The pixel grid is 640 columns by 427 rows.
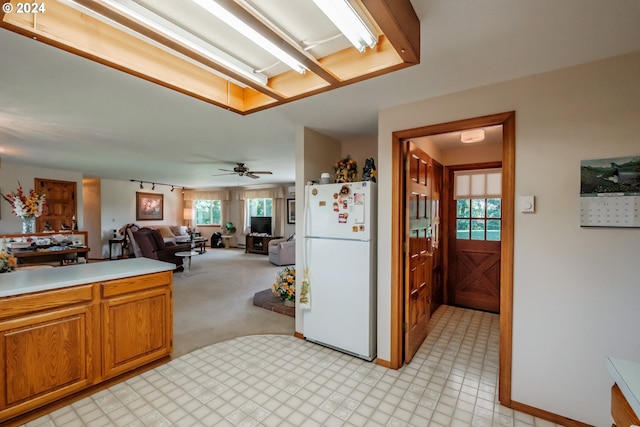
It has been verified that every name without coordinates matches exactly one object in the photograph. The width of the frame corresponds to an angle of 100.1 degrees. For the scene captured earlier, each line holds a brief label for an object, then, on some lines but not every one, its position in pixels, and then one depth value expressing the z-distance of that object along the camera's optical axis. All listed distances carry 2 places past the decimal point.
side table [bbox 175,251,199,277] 5.82
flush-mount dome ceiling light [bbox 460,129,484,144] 2.72
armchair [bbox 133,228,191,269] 5.88
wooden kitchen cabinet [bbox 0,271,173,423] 1.66
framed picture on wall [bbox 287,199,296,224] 8.86
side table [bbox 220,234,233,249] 9.94
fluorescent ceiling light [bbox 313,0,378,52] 1.15
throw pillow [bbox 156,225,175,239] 8.04
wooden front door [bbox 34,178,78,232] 5.76
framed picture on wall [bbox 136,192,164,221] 8.43
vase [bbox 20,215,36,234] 4.43
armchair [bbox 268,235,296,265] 6.72
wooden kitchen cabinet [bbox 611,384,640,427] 0.73
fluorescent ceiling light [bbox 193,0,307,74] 1.14
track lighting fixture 8.06
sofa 8.02
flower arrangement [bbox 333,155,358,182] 2.75
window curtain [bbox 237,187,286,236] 8.91
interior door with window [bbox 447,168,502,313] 3.60
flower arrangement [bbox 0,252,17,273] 2.15
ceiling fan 5.04
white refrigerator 2.44
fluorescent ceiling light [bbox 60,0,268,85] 1.19
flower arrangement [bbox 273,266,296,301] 3.62
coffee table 8.69
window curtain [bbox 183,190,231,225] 9.98
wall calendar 1.56
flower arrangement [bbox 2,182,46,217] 4.23
